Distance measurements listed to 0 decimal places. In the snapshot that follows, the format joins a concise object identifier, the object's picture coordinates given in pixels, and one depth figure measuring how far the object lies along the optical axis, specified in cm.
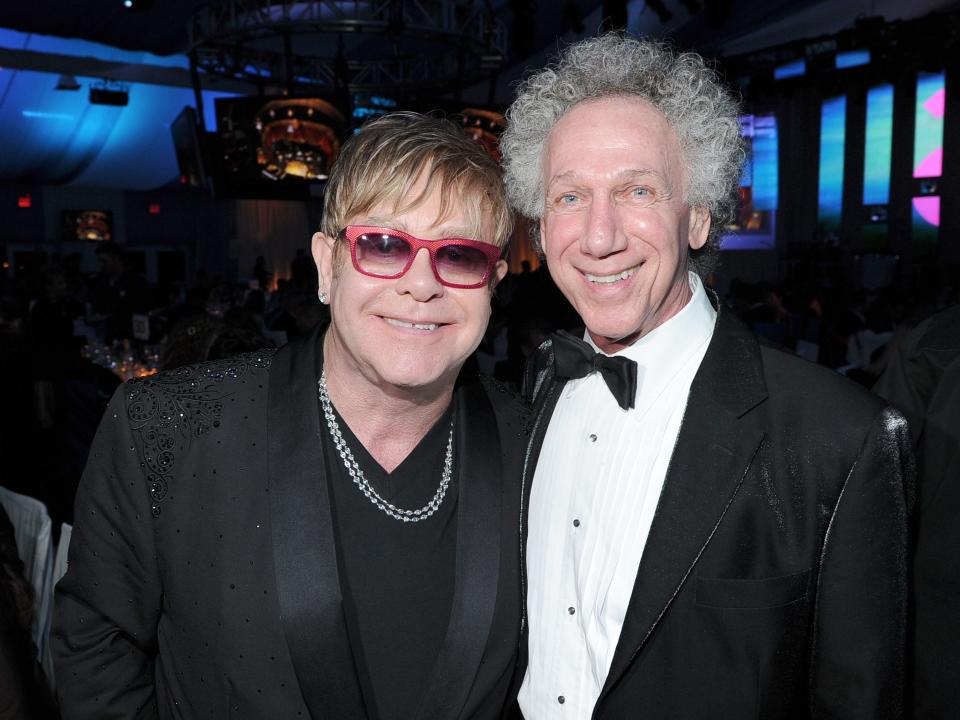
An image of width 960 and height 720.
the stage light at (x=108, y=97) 1460
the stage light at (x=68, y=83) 1510
